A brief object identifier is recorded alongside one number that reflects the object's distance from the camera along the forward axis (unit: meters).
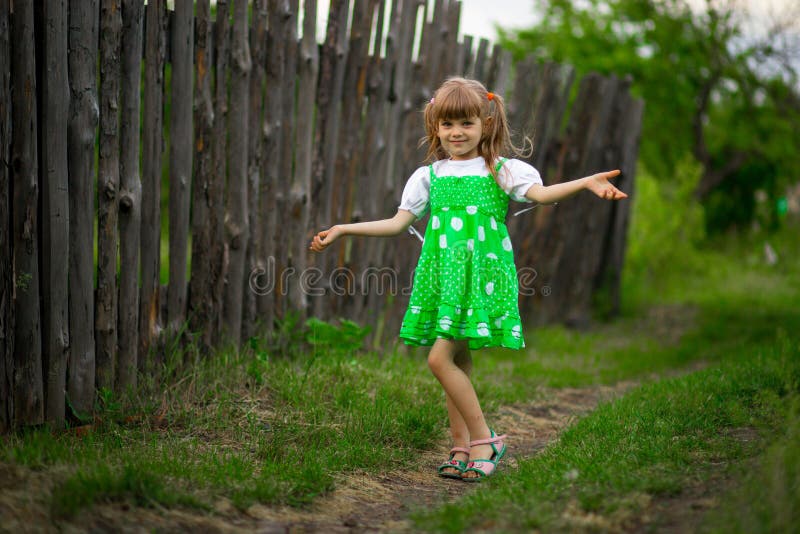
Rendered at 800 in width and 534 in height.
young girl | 3.39
